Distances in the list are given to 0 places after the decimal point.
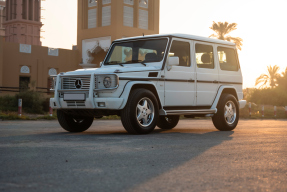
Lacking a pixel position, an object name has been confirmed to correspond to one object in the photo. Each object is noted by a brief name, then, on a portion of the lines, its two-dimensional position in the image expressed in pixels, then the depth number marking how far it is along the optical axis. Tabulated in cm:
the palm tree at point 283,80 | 6962
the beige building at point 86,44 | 4625
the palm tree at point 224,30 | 6056
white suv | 971
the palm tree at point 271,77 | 7612
